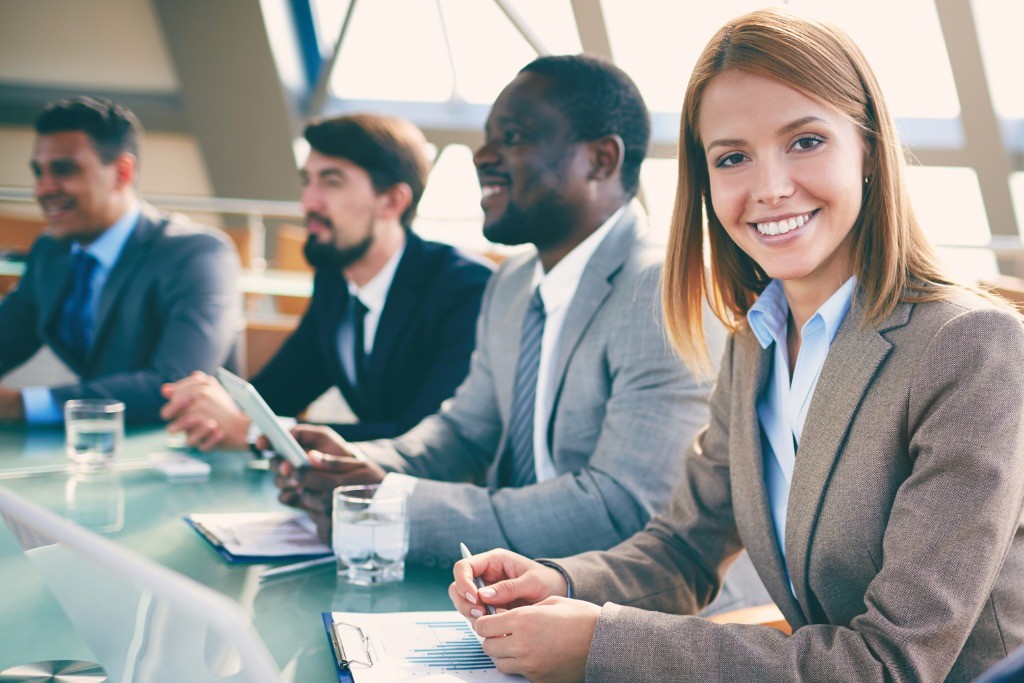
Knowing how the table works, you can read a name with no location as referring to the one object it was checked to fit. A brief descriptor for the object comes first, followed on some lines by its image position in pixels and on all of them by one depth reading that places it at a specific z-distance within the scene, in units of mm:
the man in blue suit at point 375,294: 2670
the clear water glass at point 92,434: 1971
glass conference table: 1062
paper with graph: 1049
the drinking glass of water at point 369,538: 1395
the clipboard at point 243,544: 1450
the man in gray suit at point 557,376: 1567
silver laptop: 527
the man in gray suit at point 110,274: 2811
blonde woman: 963
